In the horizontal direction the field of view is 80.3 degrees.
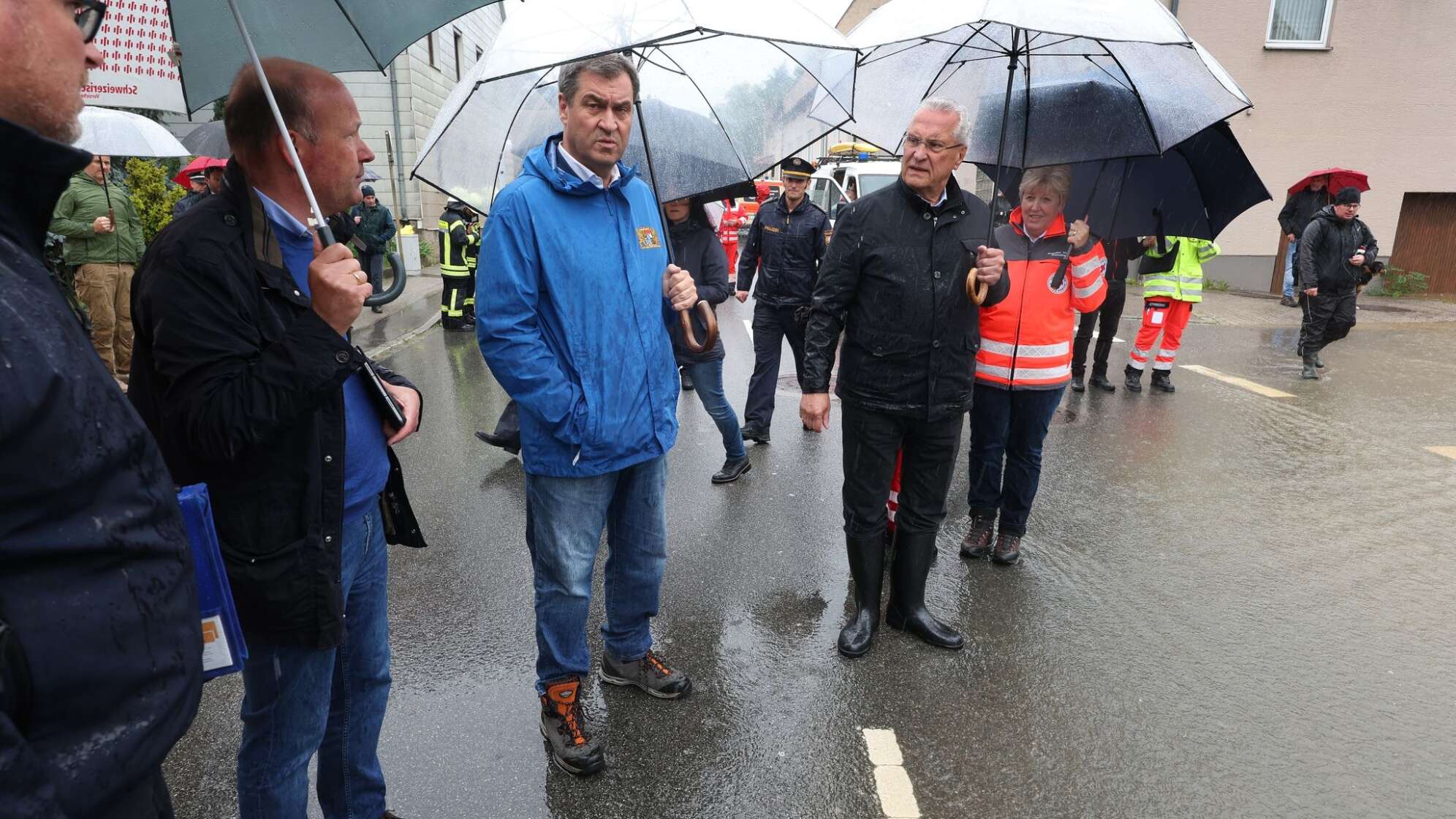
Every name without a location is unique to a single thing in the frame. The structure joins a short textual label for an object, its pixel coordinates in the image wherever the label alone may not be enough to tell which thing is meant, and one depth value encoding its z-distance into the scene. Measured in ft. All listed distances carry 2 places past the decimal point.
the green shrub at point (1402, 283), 53.72
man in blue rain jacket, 8.18
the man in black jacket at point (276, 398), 5.21
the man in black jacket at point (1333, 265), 29.12
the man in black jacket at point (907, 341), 10.81
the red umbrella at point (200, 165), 26.45
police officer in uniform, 20.72
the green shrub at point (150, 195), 29.22
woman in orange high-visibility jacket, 13.42
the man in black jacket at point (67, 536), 3.07
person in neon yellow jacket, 27.02
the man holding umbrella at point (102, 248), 24.34
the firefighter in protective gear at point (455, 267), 36.86
